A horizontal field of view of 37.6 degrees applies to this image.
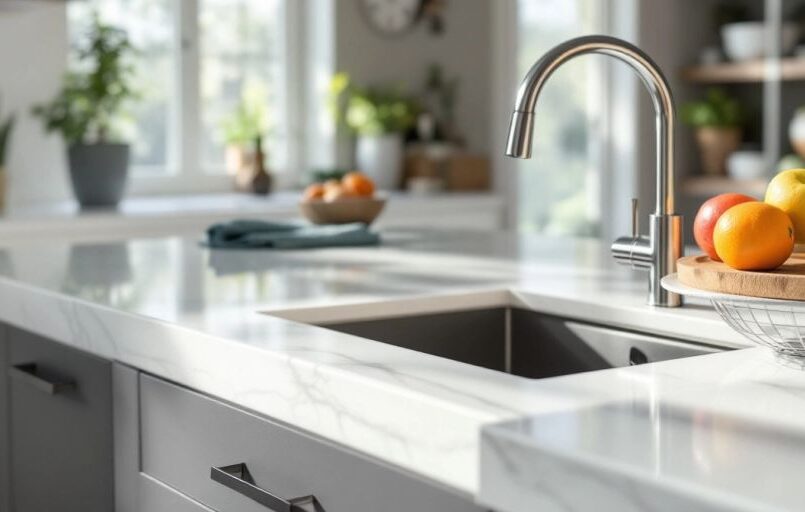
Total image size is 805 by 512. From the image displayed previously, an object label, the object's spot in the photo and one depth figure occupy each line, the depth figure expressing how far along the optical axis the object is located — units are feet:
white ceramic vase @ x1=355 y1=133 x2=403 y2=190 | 16.31
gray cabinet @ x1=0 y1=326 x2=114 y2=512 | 4.93
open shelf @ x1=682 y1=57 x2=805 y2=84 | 15.69
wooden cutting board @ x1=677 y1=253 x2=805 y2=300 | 3.33
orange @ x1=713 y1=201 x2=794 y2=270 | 3.57
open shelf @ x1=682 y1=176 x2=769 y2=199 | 15.98
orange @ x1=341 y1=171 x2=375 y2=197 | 8.36
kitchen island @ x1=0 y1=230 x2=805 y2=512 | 2.61
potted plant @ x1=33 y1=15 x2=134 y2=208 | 13.12
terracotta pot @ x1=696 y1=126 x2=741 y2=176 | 17.13
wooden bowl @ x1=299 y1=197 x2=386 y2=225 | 8.26
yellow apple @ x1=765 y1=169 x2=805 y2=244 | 3.82
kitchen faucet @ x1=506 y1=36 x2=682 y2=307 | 4.17
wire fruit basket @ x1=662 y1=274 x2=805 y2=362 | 3.36
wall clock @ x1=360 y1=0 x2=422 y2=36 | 16.40
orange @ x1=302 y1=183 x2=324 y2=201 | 8.36
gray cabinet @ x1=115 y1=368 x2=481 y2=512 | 3.28
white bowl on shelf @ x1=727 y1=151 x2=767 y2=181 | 16.12
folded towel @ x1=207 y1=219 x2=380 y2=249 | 7.38
